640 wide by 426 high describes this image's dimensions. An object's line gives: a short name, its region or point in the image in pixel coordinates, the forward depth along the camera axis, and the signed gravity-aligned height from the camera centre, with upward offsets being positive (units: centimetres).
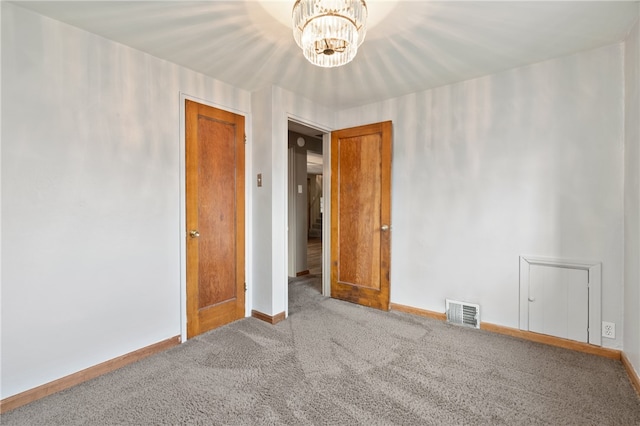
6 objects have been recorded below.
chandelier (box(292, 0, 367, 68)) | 148 +96
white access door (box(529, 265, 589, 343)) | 233 -76
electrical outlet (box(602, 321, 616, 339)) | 222 -91
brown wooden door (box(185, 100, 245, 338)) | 263 -6
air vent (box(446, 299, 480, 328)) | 279 -100
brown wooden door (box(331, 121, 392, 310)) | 329 -5
